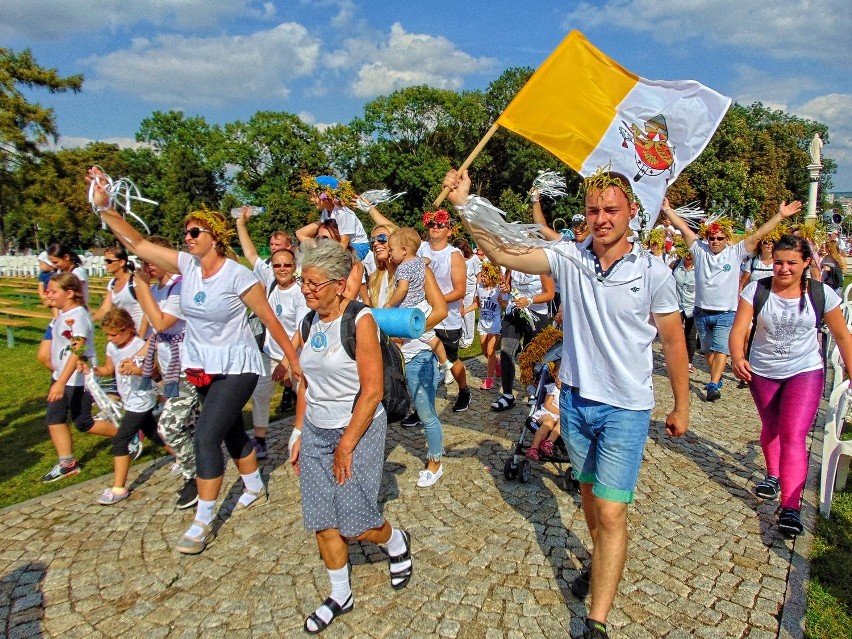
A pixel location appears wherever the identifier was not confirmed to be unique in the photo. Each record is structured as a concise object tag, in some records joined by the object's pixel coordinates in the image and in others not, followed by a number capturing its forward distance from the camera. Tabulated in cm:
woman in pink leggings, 425
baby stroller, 488
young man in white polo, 287
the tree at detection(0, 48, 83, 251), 2045
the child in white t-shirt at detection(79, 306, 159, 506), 465
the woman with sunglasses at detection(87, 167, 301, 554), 389
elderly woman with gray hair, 296
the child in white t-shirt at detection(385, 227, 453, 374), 486
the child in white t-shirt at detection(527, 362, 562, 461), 486
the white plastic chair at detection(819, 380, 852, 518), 442
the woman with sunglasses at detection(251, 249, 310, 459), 542
